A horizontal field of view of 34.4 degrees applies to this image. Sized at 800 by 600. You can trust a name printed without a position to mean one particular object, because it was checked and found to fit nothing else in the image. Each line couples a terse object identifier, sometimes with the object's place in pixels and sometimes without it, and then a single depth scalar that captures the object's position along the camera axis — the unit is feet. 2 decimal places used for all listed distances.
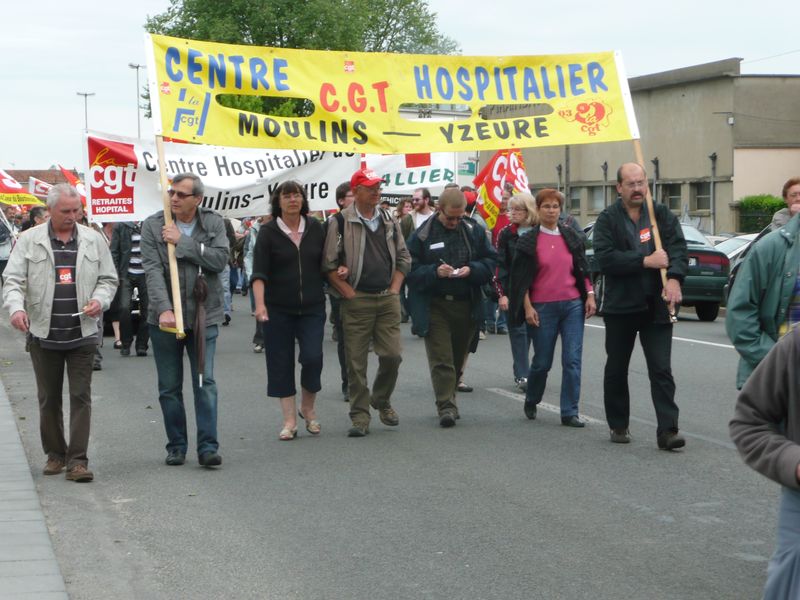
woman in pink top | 33.19
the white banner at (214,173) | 38.11
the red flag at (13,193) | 91.49
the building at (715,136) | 161.38
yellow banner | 30.89
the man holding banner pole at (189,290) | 27.17
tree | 199.62
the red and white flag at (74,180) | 71.95
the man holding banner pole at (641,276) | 28.53
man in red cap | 30.94
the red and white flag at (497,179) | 58.70
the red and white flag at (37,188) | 121.89
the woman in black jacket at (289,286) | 30.32
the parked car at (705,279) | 68.90
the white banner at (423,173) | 59.41
